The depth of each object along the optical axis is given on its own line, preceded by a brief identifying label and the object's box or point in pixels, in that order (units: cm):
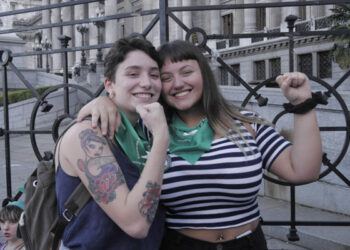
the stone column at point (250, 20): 4120
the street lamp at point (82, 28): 3671
